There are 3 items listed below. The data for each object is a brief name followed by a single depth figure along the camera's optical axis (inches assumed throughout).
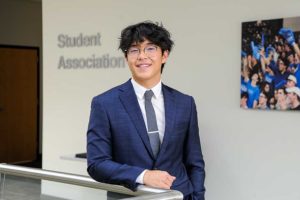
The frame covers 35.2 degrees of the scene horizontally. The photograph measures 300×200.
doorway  314.0
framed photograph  127.4
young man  67.0
